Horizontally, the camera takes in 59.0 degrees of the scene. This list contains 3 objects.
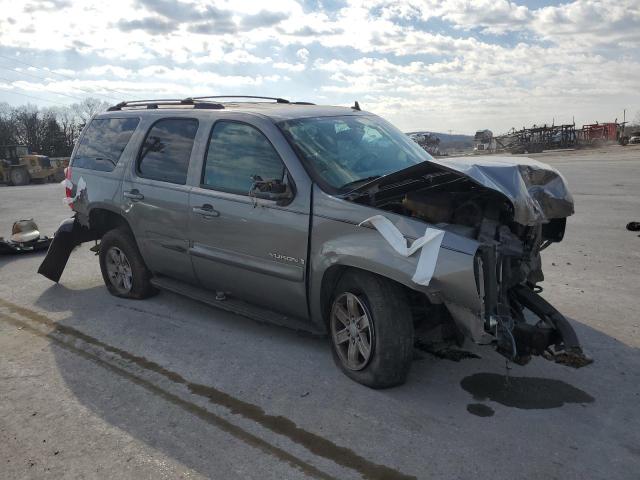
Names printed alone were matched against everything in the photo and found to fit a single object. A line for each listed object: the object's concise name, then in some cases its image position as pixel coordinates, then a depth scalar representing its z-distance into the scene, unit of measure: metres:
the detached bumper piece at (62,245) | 6.40
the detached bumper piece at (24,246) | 8.18
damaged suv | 3.40
